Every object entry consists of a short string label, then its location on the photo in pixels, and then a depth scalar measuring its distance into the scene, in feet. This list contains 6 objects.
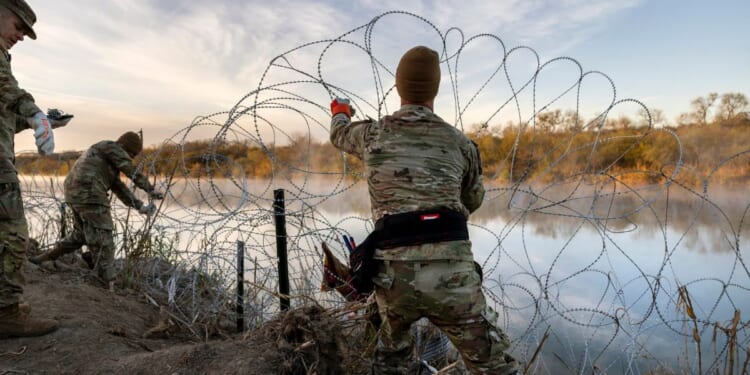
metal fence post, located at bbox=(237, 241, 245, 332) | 10.26
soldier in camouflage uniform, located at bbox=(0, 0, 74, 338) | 8.39
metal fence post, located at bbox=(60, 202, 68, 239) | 18.40
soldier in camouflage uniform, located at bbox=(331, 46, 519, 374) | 6.55
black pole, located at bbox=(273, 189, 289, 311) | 9.73
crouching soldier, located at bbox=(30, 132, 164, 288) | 15.15
